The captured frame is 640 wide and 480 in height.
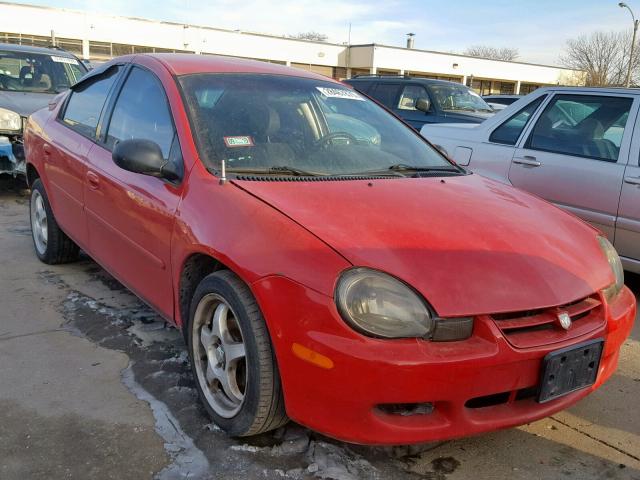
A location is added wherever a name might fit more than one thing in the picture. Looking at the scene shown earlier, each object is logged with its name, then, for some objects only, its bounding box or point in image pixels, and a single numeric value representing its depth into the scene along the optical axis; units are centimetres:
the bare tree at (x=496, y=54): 7938
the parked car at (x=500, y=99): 1322
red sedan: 198
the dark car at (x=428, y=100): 903
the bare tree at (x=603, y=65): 4056
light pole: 2890
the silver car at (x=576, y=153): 428
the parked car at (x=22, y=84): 669
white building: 3534
